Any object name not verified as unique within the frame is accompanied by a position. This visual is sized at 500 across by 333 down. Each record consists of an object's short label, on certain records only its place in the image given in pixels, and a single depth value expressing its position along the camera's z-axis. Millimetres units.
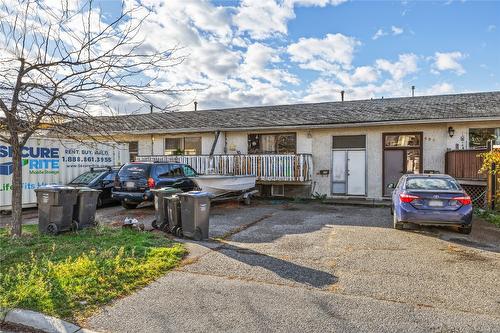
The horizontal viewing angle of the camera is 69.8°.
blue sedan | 8242
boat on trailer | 12523
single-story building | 14281
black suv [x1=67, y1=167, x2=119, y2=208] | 13266
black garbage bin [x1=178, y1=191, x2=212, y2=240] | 7785
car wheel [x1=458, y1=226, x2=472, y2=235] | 8455
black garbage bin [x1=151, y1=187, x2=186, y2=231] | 8726
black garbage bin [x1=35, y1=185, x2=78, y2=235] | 8016
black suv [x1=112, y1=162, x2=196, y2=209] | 11828
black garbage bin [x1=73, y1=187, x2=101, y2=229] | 8492
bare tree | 6684
